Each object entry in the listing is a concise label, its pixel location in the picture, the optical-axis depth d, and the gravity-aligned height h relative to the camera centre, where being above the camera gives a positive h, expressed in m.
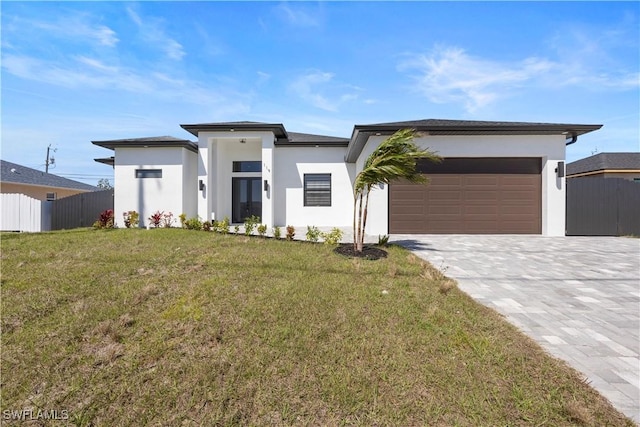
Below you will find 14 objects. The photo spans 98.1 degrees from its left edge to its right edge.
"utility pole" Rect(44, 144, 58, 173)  34.25 +6.16
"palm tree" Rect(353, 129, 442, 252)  5.55 +1.01
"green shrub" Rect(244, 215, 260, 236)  7.86 -0.43
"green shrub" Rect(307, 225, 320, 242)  7.01 -0.61
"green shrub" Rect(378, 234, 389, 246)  6.79 -0.74
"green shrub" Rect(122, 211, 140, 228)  10.08 -0.34
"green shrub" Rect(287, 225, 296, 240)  7.16 -0.57
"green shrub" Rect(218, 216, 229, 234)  8.13 -0.48
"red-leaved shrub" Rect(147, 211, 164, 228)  10.09 -0.34
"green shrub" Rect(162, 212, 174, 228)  10.74 -0.36
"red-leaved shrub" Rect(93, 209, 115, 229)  9.80 -0.40
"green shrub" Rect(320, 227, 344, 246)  6.74 -0.66
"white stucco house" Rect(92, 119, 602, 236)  9.34 +1.38
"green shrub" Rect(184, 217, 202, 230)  8.72 -0.42
